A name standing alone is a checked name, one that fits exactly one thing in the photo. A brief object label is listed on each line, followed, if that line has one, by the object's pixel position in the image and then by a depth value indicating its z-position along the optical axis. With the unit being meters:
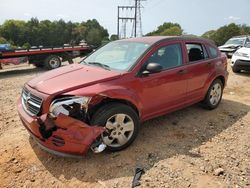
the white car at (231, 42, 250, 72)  7.20
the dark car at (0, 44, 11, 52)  8.48
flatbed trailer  8.73
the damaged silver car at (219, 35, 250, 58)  11.10
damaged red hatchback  2.43
